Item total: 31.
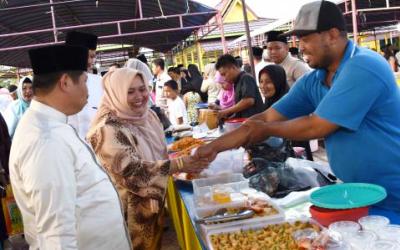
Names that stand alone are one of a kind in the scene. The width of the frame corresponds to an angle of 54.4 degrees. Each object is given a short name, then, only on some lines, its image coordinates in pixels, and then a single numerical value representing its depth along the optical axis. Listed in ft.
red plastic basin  4.52
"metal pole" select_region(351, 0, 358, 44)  21.21
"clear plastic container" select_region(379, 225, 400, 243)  3.99
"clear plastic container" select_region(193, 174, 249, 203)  6.88
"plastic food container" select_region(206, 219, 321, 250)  5.31
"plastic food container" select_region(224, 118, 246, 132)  11.09
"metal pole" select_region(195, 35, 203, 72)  41.79
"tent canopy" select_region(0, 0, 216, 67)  30.90
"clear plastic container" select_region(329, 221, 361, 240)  4.17
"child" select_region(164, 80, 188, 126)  18.60
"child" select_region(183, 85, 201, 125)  21.27
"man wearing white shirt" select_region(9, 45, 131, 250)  4.56
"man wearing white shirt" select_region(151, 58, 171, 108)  23.43
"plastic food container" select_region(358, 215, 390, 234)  4.19
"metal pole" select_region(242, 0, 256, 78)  16.12
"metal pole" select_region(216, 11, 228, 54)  31.44
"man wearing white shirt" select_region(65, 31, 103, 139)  10.80
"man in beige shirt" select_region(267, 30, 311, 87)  14.55
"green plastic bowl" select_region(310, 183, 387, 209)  4.53
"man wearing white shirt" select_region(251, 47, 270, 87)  20.03
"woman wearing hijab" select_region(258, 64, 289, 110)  12.41
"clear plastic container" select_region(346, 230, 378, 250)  3.91
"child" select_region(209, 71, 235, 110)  16.12
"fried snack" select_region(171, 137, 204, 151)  11.36
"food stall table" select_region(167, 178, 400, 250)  5.27
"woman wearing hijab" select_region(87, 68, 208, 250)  7.02
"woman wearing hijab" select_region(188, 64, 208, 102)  26.40
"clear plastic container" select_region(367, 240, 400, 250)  3.77
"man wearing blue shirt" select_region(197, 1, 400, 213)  5.01
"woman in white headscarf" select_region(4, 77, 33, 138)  17.84
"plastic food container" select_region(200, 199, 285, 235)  5.40
